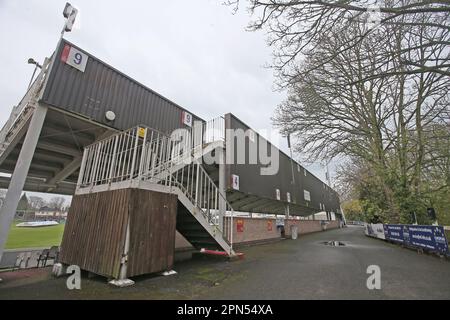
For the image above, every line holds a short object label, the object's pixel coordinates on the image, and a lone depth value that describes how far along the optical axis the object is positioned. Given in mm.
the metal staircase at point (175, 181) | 5363
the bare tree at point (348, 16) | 4730
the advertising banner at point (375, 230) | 15030
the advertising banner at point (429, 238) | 7332
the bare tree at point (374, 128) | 10586
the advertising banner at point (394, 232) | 11305
